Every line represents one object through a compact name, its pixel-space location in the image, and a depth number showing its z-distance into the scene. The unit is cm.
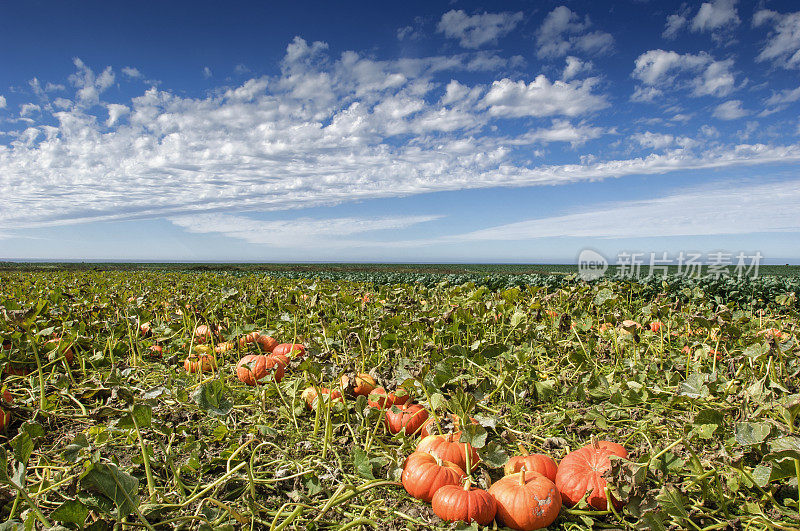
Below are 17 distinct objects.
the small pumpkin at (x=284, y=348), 459
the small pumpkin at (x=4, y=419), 302
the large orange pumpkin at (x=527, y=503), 216
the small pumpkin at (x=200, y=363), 448
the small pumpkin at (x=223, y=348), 474
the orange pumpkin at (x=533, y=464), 249
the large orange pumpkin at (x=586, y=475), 234
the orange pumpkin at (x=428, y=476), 238
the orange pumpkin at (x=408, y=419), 313
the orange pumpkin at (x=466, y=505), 215
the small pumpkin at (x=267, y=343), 511
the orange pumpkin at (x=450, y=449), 258
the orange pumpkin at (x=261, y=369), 405
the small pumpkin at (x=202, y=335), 534
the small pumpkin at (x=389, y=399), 310
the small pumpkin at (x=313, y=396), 337
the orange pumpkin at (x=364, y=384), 326
